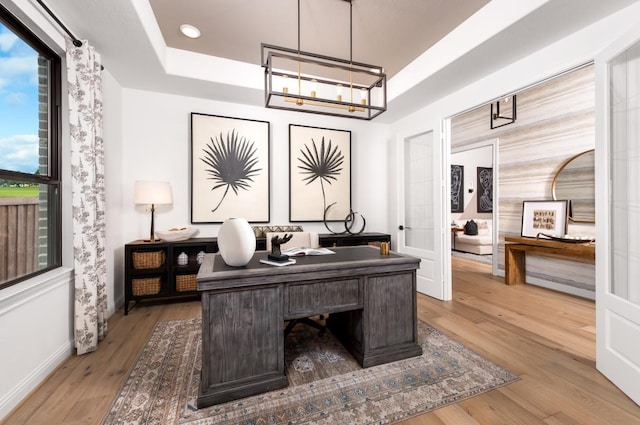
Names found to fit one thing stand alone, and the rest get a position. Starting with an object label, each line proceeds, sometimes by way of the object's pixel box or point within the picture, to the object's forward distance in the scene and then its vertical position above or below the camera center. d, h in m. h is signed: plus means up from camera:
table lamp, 3.06 +0.21
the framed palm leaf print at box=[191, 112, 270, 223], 3.64 +0.58
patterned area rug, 1.55 -1.12
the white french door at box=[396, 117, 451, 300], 3.52 +0.07
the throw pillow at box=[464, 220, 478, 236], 6.80 -0.39
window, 1.79 +0.41
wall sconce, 4.46 +1.61
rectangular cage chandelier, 2.09 +1.60
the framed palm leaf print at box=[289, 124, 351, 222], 4.09 +0.57
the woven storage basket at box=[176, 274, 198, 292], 3.27 -0.82
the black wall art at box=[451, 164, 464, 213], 7.54 +0.67
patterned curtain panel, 2.20 +0.17
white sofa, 6.44 -0.65
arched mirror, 3.60 +0.35
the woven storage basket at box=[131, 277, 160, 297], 3.09 -0.82
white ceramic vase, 1.75 -0.19
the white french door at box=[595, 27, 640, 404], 1.70 -0.01
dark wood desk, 1.64 -0.63
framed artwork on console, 3.85 -0.08
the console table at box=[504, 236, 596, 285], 3.39 -0.52
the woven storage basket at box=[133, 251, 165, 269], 3.08 -0.52
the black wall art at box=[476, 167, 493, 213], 7.39 +0.66
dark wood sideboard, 3.08 -0.64
